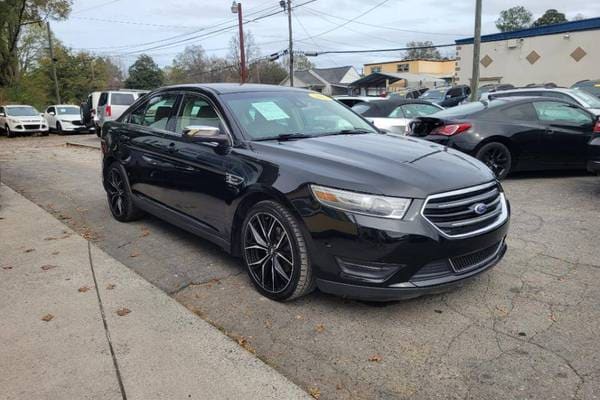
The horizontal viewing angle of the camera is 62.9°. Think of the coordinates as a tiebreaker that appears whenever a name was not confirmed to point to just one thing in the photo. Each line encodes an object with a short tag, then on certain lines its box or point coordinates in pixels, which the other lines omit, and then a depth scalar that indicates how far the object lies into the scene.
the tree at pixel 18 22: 31.38
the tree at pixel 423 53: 94.00
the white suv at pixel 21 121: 23.19
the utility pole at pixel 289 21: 34.44
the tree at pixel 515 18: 87.38
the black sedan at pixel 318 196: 3.07
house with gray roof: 67.25
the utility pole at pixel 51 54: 38.15
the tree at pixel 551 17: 75.19
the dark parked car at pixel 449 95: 21.88
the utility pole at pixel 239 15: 29.44
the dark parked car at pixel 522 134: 7.54
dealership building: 27.42
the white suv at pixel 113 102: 18.40
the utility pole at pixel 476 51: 16.03
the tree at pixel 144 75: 70.50
